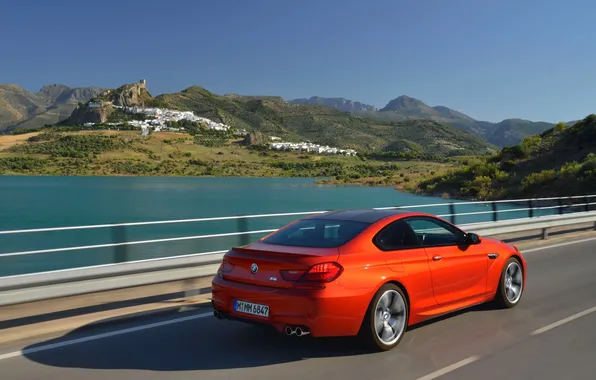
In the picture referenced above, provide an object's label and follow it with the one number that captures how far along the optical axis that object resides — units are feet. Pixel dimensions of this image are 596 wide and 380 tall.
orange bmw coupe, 17.89
